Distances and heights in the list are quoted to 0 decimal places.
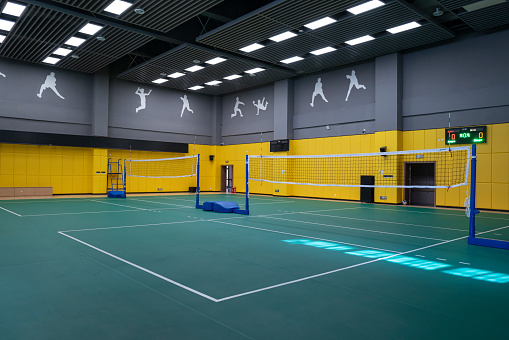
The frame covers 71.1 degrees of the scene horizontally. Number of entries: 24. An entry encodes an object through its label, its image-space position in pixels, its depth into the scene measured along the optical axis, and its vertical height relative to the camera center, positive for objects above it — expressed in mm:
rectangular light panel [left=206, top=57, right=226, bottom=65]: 18794 +6105
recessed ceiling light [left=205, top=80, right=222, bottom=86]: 23270 +6131
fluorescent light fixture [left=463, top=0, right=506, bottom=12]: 12398 +6173
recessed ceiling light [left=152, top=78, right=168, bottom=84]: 23025 +6131
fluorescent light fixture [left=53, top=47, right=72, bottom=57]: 17312 +6011
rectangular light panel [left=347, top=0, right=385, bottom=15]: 12312 +6032
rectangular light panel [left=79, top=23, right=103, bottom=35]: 14385 +5951
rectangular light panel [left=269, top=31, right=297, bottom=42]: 15188 +6081
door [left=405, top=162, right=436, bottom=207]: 17516 -194
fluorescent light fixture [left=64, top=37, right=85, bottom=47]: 15908 +5989
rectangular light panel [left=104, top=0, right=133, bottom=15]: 12332 +5903
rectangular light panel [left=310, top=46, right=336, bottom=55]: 17125 +6161
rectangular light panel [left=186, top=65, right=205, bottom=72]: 20170 +6102
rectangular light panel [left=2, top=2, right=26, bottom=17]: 12634 +5917
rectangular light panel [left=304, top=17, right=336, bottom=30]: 13721 +6040
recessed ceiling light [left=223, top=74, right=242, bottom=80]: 21844 +6120
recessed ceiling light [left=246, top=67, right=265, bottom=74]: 20577 +6147
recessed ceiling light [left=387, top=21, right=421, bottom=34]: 14233 +6132
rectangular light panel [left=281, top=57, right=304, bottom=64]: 18645 +6161
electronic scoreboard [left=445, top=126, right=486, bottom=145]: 15289 +1899
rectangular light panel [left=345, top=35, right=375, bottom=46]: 15641 +6132
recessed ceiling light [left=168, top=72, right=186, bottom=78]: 21453 +6093
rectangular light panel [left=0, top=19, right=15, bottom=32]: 13938 +5909
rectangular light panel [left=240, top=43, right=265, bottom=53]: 16719 +6103
